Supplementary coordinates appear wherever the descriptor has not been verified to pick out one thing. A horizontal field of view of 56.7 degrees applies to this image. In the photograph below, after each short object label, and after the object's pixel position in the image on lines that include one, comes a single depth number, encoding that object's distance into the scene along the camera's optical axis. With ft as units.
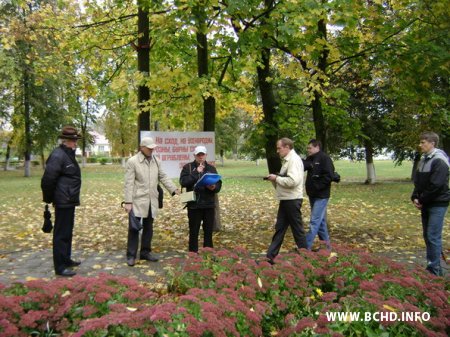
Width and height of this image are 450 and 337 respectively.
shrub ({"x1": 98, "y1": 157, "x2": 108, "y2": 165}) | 217.91
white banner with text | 25.48
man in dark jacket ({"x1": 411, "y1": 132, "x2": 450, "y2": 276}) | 18.38
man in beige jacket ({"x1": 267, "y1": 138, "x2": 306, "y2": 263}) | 20.06
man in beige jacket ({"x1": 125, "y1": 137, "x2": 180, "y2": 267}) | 21.33
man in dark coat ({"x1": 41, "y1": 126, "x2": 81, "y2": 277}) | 19.24
